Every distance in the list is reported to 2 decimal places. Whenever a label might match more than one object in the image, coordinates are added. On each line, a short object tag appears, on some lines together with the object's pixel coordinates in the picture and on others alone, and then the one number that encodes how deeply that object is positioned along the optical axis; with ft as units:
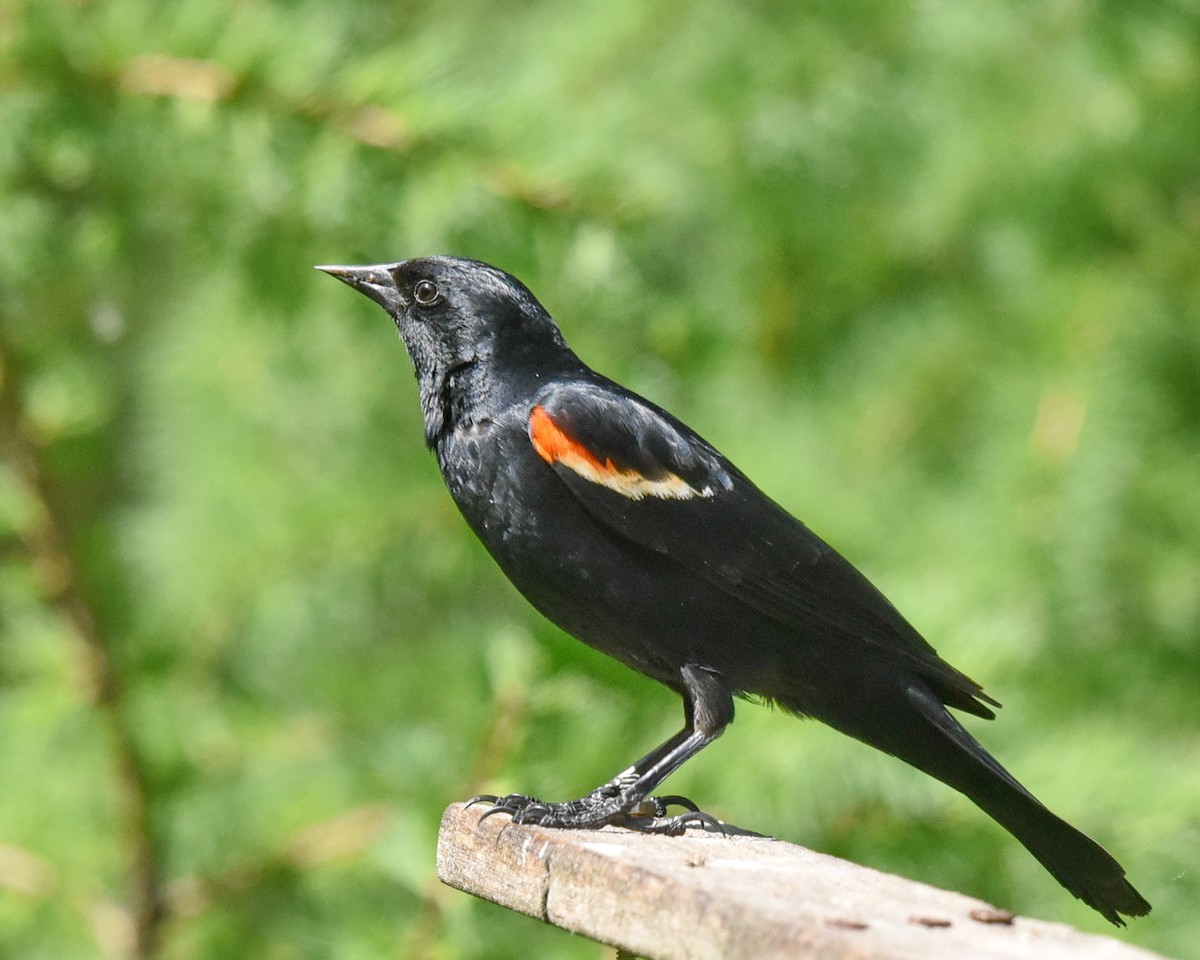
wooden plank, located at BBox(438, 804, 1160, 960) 13.37
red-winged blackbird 13.71
